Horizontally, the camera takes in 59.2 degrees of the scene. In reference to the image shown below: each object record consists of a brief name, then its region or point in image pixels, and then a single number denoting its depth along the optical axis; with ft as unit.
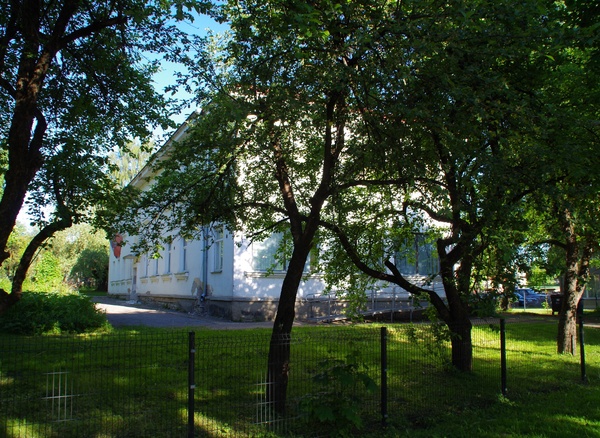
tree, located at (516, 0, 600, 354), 23.42
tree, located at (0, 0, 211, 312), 21.95
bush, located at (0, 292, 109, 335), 41.42
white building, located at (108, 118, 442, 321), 59.98
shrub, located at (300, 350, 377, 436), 20.43
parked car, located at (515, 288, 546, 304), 124.88
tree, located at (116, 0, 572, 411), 21.53
